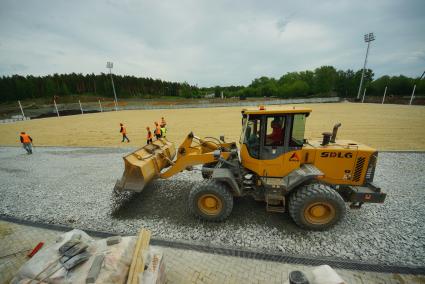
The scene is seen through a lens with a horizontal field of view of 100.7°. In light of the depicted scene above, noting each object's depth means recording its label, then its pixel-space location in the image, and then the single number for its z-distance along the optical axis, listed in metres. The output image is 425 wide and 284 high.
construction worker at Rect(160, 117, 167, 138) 11.08
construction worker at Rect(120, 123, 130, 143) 12.80
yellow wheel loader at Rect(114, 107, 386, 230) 3.75
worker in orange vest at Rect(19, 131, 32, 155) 10.44
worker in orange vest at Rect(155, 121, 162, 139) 10.62
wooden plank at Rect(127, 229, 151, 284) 2.23
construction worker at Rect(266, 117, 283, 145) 3.85
